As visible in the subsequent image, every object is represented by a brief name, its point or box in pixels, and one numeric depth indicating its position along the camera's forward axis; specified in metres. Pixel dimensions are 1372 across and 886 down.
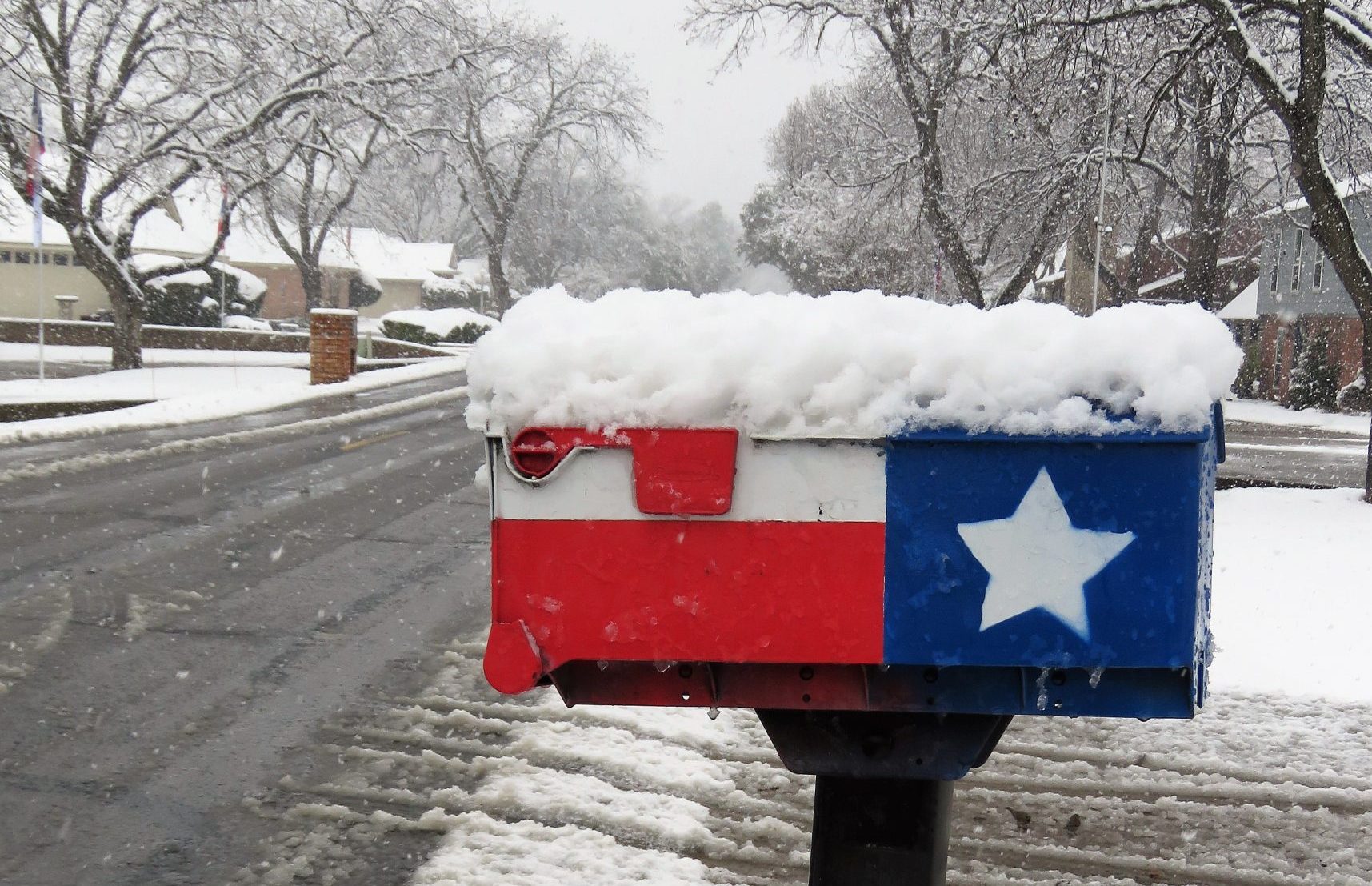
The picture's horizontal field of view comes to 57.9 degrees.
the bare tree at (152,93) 22.53
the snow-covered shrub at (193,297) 39.44
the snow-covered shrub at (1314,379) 31.48
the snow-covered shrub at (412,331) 39.03
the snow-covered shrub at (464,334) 40.19
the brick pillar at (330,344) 22.75
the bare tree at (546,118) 49.31
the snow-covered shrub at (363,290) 60.00
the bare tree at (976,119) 17.33
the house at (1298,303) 31.78
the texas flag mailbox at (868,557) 2.35
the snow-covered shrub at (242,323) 42.66
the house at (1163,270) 40.91
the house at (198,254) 48.91
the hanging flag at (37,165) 19.97
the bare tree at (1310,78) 11.47
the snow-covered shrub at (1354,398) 29.89
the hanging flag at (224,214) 23.84
